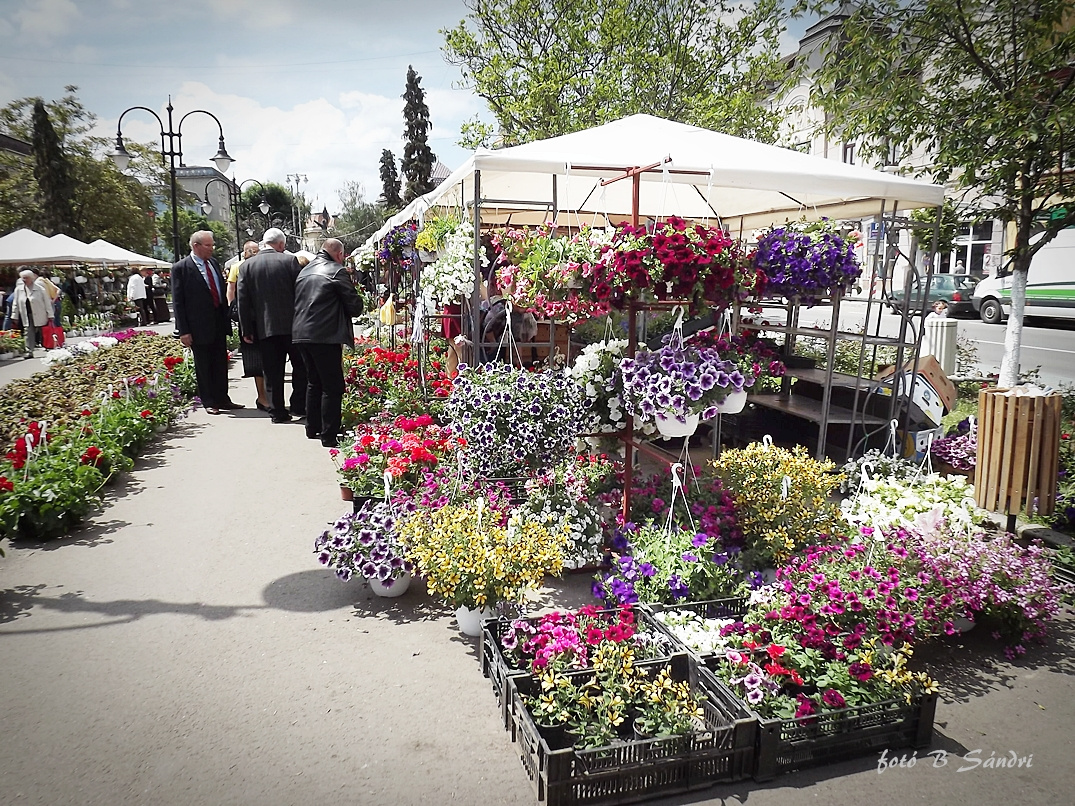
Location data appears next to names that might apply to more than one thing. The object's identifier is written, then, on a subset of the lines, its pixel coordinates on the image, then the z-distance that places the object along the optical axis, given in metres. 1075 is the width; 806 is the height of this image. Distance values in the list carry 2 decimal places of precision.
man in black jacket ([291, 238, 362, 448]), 6.04
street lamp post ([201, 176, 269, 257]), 21.42
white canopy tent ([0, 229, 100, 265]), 18.27
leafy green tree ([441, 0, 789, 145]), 12.90
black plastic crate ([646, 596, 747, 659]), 3.32
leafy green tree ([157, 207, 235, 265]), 52.11
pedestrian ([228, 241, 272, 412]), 7.84
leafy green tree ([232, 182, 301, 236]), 33.02
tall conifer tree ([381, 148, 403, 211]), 54.46
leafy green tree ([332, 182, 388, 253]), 47.53
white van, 18.80
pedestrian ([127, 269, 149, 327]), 20.14
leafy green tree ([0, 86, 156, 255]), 30.80
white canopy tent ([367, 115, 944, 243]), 4.54
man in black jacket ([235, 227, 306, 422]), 6.96
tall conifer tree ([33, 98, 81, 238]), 30.11
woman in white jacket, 13.71
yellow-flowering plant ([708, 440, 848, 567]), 3.79
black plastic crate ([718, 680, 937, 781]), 2.46
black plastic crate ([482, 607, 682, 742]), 2.73
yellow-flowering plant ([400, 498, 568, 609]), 3.17
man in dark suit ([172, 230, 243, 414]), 7.21
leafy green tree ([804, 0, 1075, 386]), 6.64
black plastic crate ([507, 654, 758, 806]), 2.28
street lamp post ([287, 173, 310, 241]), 43.22
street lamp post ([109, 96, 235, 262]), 14.54
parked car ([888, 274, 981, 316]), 22.34
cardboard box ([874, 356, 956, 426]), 5.98
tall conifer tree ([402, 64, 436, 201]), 46.62
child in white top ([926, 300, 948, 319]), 11.54
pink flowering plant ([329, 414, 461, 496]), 4.52
